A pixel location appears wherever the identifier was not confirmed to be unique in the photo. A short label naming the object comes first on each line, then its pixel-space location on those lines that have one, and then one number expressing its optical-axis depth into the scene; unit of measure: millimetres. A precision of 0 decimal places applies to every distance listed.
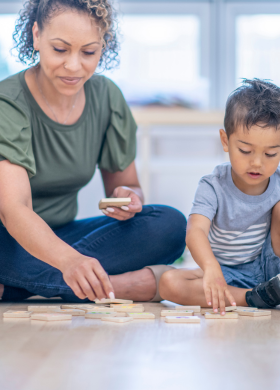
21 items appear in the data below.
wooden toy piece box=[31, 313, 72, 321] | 1811
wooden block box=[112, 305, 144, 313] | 1892
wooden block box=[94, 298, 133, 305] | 1952
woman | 1964
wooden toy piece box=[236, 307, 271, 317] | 1874
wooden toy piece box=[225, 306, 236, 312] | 1890
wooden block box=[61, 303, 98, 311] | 1915
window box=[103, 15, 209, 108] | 3971
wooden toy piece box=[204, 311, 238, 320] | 1856
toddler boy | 1947
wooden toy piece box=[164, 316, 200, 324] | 1810
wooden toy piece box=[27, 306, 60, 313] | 1891
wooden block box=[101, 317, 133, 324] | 1804
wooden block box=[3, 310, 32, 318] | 1844
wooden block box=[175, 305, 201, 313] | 1930
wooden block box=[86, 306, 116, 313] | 1885
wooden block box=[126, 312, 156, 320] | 1839
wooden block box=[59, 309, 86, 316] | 1875
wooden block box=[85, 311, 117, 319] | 1844
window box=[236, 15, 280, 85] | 3962
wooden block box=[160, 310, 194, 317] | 1863
